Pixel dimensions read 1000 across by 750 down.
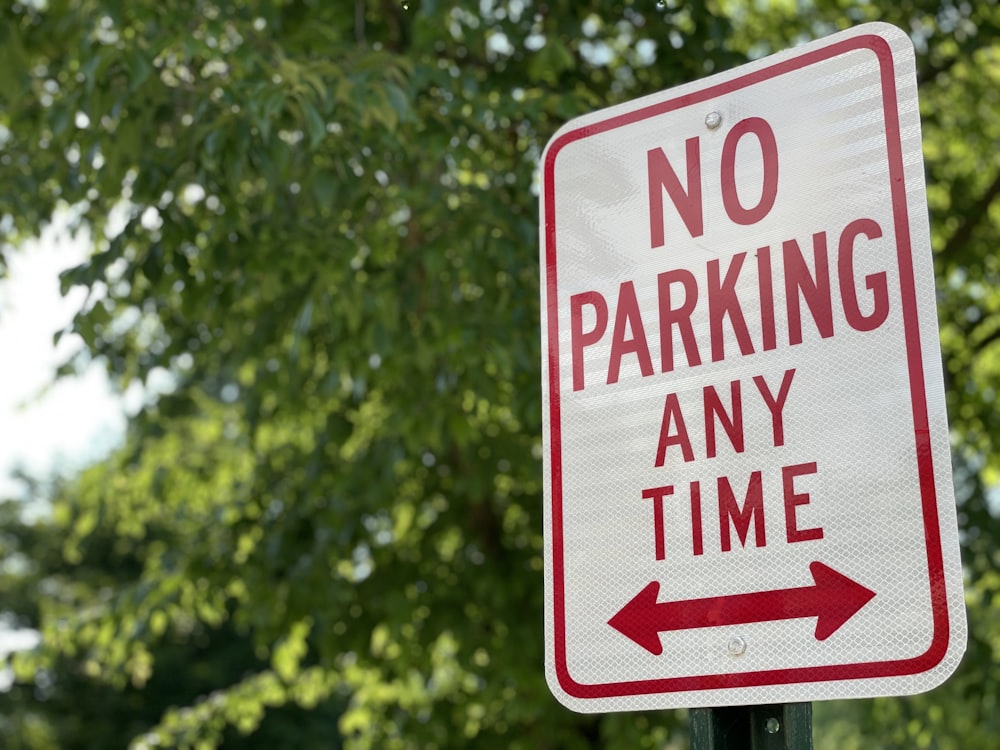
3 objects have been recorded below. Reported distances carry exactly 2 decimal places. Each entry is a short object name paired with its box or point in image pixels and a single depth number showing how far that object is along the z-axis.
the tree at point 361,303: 3.38
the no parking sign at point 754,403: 1.16
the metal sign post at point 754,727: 1.25
